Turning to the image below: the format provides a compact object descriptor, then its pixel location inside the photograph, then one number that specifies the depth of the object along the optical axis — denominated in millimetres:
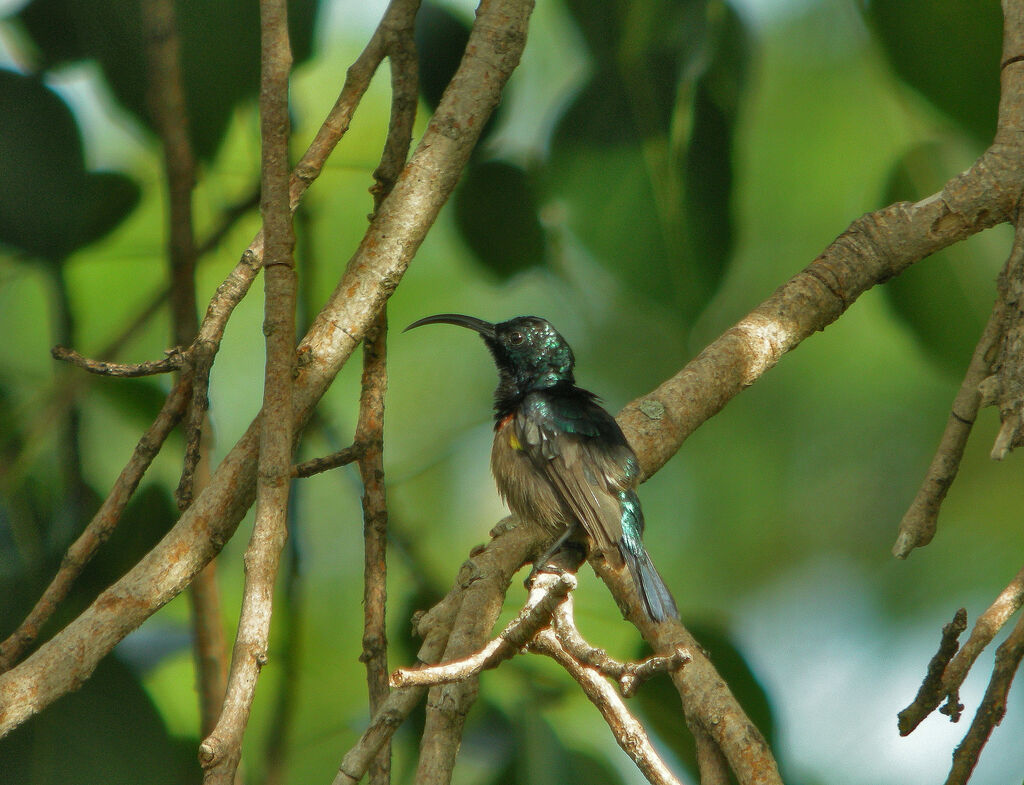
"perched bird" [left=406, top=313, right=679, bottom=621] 4199
